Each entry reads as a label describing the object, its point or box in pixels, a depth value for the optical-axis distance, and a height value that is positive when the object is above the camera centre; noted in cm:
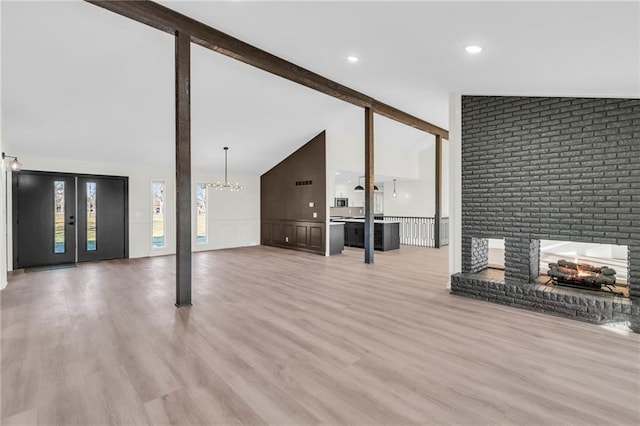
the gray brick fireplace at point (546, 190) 365 +26
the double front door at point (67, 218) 662 -17
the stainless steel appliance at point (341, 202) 1477 +38
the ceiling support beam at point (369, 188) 707 +50
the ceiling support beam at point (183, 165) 392 +56
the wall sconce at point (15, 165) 539 +77
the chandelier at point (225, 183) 839 +70
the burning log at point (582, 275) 391 -83
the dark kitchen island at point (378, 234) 902 -71
